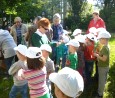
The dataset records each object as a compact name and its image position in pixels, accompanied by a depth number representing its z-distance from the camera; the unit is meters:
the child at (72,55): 2.65
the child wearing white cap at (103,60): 2.71
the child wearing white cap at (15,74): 2.22
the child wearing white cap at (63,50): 3.33
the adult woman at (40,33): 2.54
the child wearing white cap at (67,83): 1.22
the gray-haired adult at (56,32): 3.50
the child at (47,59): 2.30
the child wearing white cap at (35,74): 1.96
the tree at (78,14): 14.65
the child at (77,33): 3.27
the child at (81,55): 2.88
